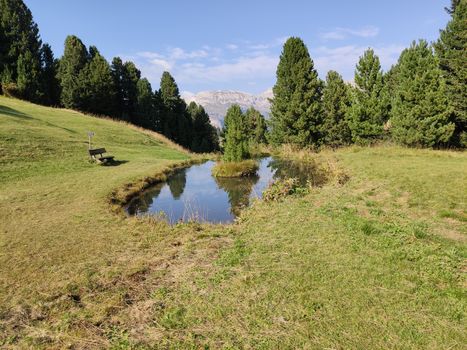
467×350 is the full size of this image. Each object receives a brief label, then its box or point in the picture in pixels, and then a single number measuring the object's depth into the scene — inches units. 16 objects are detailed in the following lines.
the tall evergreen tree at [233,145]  930.7
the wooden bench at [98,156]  851.5
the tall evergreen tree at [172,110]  2647.6
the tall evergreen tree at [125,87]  2431.1
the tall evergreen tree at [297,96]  1357.0
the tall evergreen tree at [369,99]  1256.8
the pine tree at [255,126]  3115.2
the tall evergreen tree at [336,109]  1692.9
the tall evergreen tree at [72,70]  1989.4
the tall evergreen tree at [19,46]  1862.7
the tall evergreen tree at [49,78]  2027.4
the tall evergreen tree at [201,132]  2881.4
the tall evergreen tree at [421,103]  1061.8
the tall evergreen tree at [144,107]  2386.8
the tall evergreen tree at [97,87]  2006.6
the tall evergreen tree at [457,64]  1219.8
